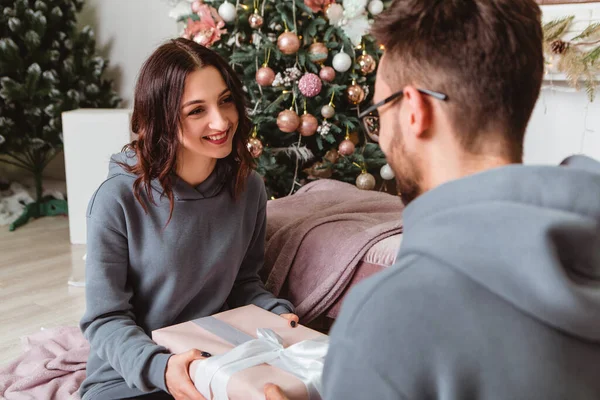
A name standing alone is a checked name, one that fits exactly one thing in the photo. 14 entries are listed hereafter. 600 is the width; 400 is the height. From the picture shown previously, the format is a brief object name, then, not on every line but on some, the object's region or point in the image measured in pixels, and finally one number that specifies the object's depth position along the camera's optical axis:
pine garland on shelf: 2.61
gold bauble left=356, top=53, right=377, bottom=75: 2.78
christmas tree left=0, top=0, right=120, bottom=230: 3.63
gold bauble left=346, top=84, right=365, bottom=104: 2.77
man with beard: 0.59
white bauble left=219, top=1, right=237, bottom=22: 2.70
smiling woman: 1.38
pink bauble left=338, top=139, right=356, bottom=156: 2.82
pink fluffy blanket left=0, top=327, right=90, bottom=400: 1.77
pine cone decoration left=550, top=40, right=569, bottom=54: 2.71
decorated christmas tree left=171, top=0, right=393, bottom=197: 2.71
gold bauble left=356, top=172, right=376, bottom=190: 2.88
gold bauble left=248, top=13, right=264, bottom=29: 2.71
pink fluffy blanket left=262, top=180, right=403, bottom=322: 1.75
